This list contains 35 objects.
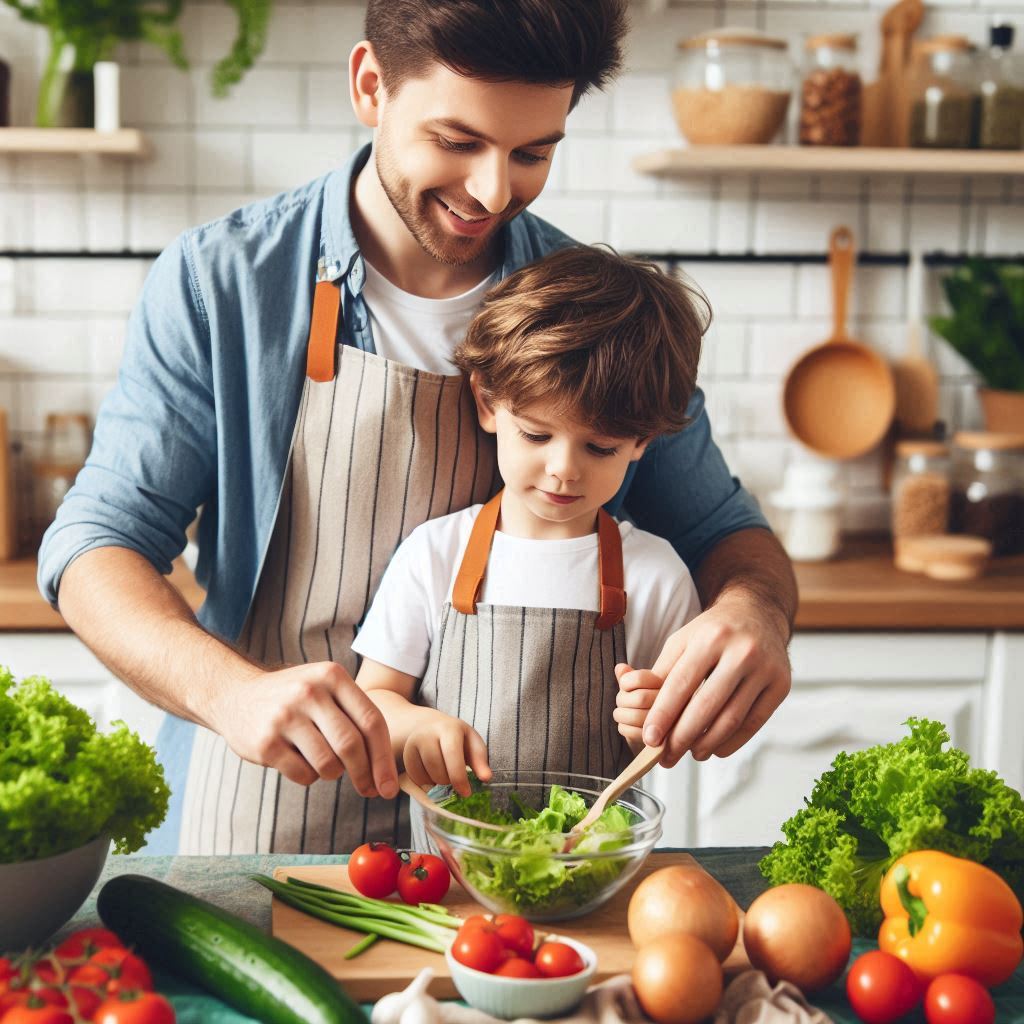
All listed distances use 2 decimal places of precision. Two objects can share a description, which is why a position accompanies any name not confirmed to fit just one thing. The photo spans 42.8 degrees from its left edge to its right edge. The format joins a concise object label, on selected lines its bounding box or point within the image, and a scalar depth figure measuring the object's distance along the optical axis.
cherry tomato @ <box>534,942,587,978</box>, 0.99
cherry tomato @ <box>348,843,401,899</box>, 1.17
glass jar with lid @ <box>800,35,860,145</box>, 2.70
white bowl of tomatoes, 0.98
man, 1.35
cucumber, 0.96
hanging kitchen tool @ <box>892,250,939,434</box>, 2.90
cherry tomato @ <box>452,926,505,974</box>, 0.99
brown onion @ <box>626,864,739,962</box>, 1.04
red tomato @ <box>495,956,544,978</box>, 0.98
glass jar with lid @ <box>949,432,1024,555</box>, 2.75
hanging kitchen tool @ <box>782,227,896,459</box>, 2.90
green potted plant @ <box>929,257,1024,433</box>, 2.82
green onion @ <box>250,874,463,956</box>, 1.10
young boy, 1.41
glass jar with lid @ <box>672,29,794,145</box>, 2.63
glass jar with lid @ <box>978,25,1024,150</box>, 2.70
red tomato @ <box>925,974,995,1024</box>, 0.97
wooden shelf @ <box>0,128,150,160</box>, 2.49
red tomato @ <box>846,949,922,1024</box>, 0.99
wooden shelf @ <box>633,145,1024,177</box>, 2.61
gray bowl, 1.02
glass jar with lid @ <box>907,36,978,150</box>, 2.69
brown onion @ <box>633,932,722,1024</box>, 0.97
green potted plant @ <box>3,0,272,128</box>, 2.56
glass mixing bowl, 1.10
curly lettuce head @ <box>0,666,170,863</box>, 0.99
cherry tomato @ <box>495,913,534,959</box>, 1.02
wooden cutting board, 1.05
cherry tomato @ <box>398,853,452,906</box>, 1.16
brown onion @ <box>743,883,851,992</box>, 1.03
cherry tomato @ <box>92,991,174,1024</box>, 0.89
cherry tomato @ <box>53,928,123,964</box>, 0.97
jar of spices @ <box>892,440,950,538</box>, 2.72
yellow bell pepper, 1.02
